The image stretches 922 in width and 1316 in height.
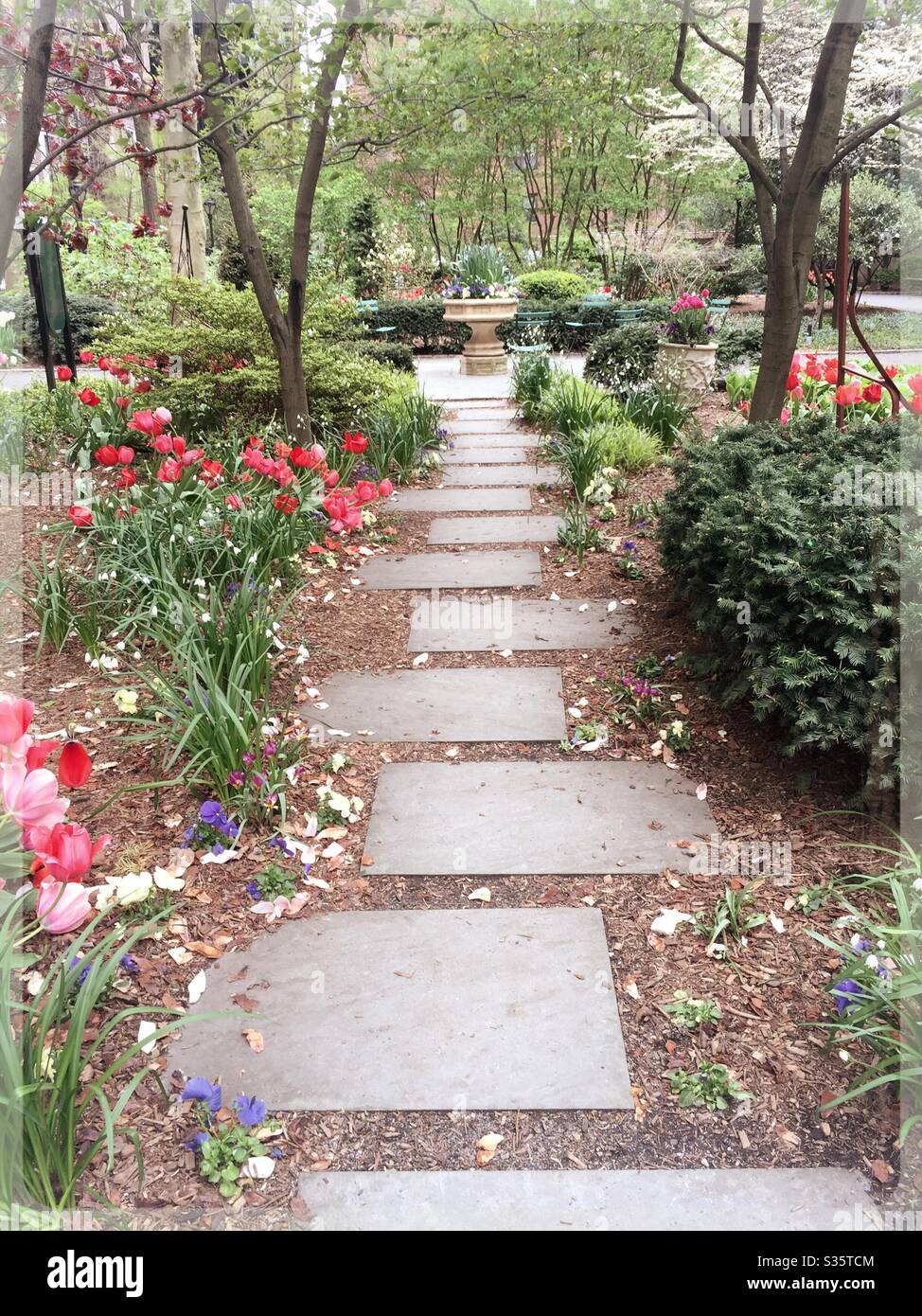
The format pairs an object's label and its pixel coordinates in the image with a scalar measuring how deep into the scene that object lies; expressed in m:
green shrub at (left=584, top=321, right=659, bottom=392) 7.15
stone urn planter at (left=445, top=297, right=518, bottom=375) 10.69
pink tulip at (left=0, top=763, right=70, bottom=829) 1.35
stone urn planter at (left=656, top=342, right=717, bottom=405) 7.51
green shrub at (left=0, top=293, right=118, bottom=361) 12.84
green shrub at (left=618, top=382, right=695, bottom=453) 6.40
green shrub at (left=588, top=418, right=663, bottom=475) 5.73
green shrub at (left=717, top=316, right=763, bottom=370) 9.96
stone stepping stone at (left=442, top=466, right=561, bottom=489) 6.18
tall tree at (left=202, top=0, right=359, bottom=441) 4.50
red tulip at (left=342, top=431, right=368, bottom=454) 3.96
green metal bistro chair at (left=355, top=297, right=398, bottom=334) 12.38
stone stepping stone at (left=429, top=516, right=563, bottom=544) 5.07
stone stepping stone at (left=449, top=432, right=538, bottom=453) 7.12
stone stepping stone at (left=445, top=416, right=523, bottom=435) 7.67
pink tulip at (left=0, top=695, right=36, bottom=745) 1.33
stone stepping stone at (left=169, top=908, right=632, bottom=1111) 1.76
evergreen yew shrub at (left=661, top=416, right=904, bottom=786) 2.44
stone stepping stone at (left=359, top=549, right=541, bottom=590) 4.47
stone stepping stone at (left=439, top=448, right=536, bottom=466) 6.74
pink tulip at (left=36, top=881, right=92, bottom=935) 1.40
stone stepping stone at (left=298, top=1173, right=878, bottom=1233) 1.51
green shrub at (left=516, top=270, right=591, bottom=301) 14.37
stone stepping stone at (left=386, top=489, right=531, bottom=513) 5.65
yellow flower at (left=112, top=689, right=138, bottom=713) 2.79
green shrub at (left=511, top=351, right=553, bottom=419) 7.54
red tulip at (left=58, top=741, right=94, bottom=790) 1.33
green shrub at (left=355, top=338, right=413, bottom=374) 9.28
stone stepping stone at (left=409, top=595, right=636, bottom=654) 3.81
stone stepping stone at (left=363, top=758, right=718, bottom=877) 2.44
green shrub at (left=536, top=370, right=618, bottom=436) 6.19
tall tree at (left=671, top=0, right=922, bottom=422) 3.75
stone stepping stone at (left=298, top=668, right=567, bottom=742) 3.13
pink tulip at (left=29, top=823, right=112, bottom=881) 1.37
